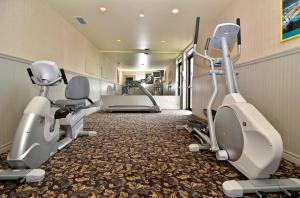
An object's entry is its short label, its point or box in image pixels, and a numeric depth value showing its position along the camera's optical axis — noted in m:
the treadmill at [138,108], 5.75
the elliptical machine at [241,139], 1.10
